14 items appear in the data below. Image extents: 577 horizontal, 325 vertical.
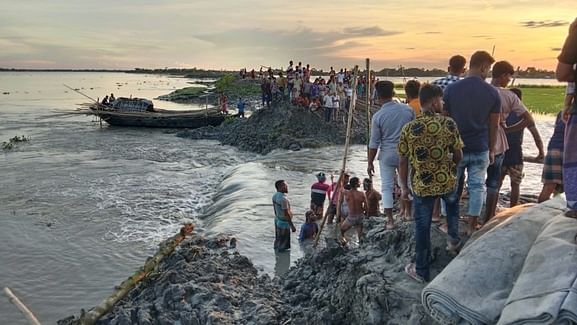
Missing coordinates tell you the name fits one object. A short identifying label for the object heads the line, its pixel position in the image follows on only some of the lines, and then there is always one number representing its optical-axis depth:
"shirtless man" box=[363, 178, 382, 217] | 9.19
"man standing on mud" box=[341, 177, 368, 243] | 8.70
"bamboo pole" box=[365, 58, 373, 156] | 9.45
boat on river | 33.72
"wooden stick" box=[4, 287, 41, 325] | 5.48
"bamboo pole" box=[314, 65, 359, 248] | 8.48
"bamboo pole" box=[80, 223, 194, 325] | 6.95
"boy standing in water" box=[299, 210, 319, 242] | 10.73
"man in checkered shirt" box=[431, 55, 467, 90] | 6.03
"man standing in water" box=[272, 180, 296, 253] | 9.71
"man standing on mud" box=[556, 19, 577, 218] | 3.61
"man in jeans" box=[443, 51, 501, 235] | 5.23
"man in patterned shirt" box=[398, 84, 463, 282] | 4.84
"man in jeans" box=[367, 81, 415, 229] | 6.28
